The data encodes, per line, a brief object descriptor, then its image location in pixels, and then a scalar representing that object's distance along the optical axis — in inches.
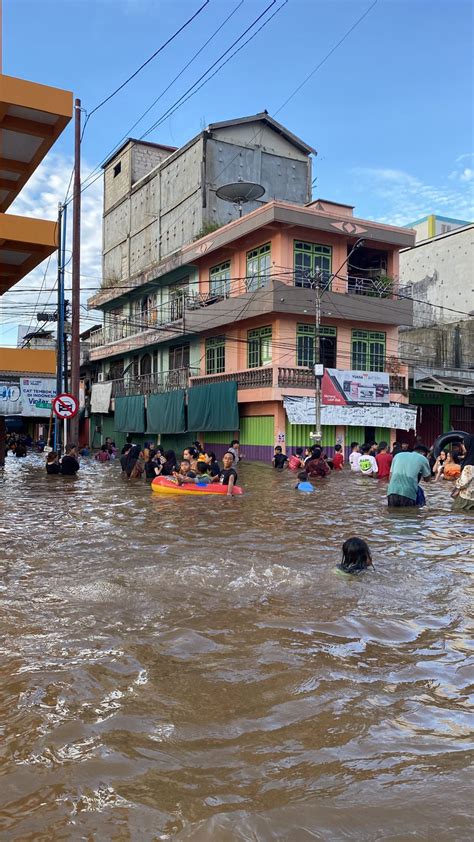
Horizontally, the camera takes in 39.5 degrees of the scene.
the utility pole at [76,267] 821.2
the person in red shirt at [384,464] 796.3
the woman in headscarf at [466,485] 497.0
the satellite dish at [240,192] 1176.2
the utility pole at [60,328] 948.1
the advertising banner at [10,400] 1478.8
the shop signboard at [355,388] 1111.6
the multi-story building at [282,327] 1092.5
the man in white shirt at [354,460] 909.2
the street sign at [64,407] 765.3
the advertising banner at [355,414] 1074.7
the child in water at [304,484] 694.5
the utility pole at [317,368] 965.8
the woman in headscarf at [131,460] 848.3
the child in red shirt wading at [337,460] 958.4
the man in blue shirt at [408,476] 477.1
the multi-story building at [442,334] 1274.6
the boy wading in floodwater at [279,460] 957.8
